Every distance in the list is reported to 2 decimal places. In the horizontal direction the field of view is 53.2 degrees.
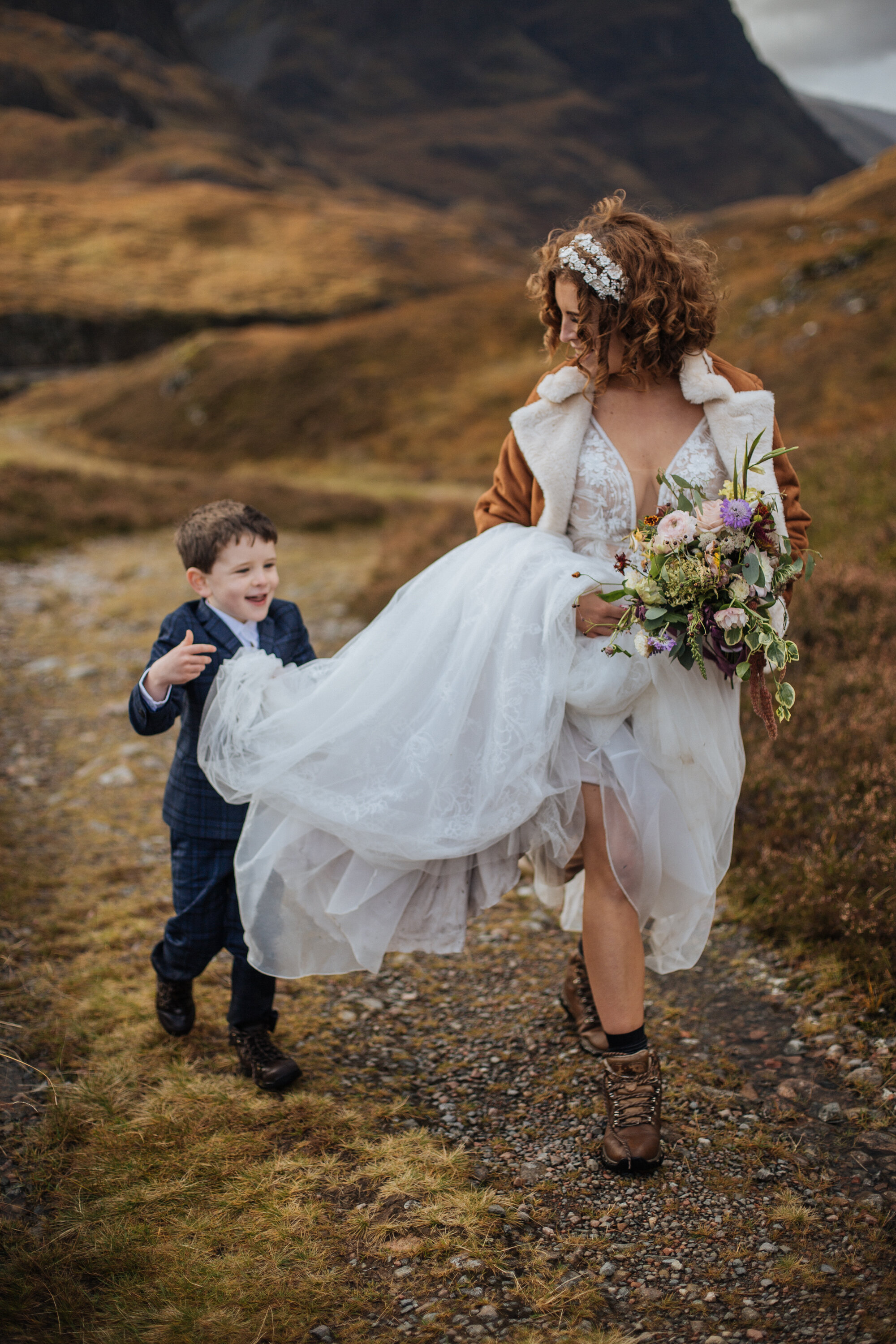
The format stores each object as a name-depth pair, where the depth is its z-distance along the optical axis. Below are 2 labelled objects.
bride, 2.79
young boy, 3.04
